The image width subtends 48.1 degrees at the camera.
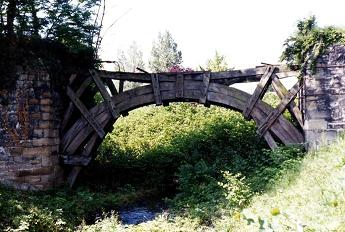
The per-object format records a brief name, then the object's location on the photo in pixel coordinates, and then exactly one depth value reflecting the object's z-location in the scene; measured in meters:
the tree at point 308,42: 7.32
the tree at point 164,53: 43.75
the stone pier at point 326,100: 7.22
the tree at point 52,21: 8.12
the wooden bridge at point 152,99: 8.22
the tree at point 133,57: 50.19
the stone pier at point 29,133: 7.69
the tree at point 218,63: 19.67
